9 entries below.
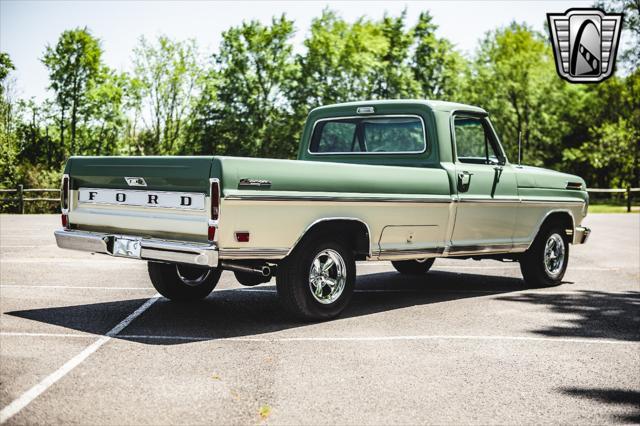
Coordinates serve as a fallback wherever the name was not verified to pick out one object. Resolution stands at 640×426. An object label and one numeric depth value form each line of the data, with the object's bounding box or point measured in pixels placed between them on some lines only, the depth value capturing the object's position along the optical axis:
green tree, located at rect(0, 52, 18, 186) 38.69
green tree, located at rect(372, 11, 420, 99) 53.41
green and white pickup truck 6.23
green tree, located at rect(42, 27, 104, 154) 50.22
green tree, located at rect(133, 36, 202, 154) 53.81
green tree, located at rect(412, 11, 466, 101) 56.22
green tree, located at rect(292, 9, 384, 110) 52.97
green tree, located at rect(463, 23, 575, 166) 56.00
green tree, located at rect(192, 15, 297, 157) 51.12
